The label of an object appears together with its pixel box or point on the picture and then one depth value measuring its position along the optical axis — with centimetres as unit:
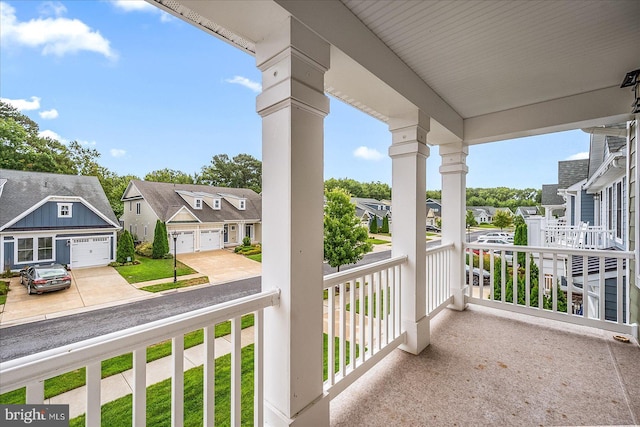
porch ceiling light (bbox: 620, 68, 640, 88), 221
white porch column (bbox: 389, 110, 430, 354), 246
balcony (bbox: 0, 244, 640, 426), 94
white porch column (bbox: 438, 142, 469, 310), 346
